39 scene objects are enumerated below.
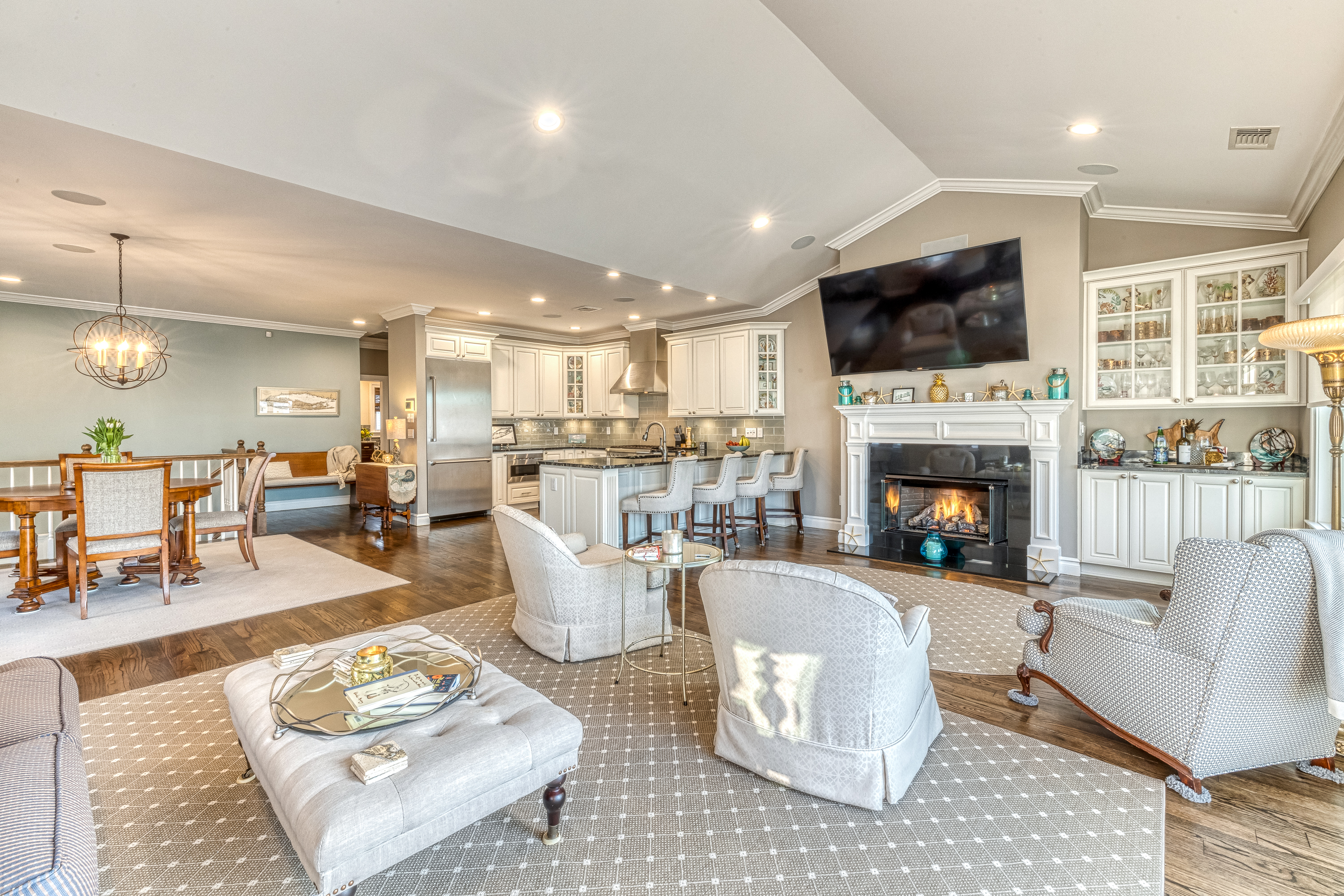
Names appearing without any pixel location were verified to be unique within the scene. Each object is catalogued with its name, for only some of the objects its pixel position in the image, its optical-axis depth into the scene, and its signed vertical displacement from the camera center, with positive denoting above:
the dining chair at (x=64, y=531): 4.41 -0.61
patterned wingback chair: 1.85 -0.80
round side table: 2.82 -0.58
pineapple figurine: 5.28 +0.43
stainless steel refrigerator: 7.44 +0.13
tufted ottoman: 1.32 -0.83
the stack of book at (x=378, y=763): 1.43 -0.79
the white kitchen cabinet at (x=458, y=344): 7.50 +1.34
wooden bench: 8.48 -0.34
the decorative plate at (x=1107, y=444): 4.92 -0.06
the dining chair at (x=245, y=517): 4.93 -0.59
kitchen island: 5.12 -0.43
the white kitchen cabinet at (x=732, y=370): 7.35 +0.92
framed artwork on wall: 8.50 +0.68
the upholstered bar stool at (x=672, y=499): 5.09 -0.50
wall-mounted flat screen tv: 4.86 +1.14
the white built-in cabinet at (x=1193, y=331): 4.17 +0.81
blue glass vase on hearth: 5.27 -0.99
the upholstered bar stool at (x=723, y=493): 5.66 -0.50
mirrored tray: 1.65 -0.77
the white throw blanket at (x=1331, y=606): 1.77 -0.52
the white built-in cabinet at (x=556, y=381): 8.79 +1.00
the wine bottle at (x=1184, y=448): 4.51 -0.09
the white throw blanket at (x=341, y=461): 8.93 -0.22
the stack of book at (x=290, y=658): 2.03 -0.74
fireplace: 5.11 -0.65
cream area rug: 3.56 -1.11
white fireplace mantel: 4.79 +0.03
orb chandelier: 5.24 +1.04
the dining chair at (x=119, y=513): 3.89 -0.44
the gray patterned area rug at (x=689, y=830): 1.62 -1.21
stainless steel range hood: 8.39 +1.10
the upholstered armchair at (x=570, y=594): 2.99 -0.81
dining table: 4.00 -0.63
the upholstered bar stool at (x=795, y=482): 6.62 -0.46
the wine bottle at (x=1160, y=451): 4.51 -0.11
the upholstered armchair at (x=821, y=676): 1.82 -0.77
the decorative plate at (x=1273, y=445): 4.24 -0.08
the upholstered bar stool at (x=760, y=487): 6.04 -0.48
